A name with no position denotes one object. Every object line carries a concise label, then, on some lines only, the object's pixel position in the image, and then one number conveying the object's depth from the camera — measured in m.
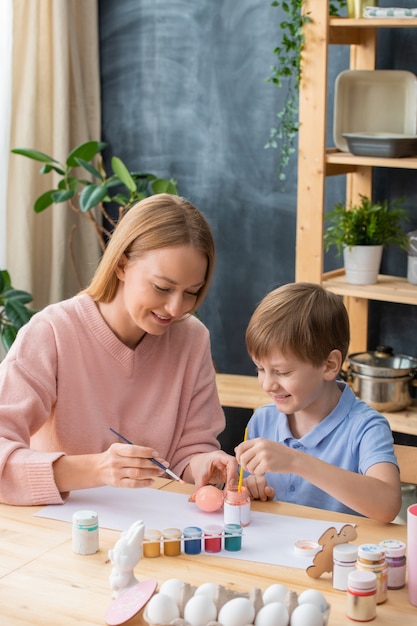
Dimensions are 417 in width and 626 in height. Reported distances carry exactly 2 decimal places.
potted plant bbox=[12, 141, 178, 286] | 4.38
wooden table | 2.20
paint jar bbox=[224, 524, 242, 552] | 2.40
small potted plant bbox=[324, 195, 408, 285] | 4.17
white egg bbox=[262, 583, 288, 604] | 2.13
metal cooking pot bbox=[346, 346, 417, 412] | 4.02
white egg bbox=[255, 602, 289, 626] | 2.09
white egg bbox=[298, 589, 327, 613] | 2.13
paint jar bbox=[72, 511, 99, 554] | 2.38
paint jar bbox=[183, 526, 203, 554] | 2.38
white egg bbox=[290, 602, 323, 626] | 2.10
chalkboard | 4.68
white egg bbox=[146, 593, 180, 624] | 2.10
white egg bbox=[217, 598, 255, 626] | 2.09
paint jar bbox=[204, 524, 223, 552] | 2.39
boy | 2.70
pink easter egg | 2.54
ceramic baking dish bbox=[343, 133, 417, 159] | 3.97
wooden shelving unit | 3.98
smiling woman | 2.62
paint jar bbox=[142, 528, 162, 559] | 2.37
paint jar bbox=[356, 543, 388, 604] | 2.23
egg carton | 2.12
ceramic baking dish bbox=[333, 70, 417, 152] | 4.23
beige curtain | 4.72
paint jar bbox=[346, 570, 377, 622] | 2.18
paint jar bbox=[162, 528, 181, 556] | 2.37
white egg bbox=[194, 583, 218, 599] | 2.13
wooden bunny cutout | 2.29
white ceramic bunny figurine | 2.21
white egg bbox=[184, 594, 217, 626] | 2.10
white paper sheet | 2.39
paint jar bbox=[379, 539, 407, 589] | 2.28
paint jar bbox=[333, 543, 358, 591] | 2.26
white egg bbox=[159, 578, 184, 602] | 2.13
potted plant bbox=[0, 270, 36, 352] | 4.15
